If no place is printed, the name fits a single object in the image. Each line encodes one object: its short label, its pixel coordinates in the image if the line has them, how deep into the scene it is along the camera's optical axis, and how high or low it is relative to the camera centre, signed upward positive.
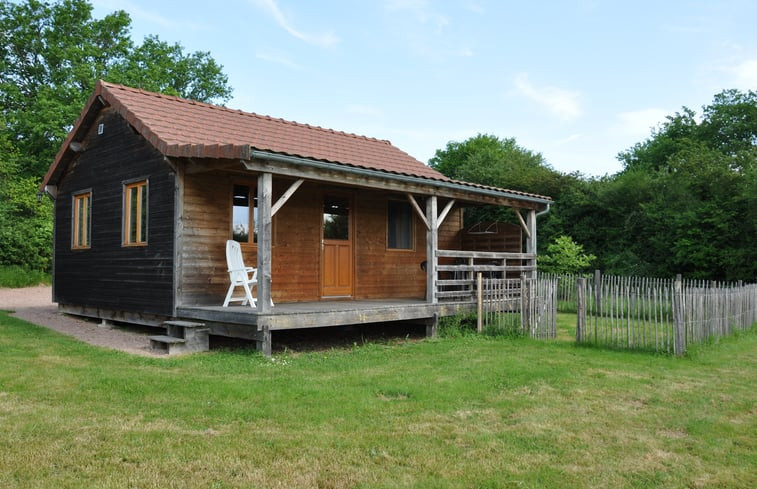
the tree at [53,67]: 27.64 +9.45
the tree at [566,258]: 18.41 +0.04
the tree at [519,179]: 20.53 +3.01
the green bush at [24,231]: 21.75 +0.99
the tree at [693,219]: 15.50 +1.12
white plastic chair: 8.81 -0.14
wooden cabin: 8.51 +0.67
